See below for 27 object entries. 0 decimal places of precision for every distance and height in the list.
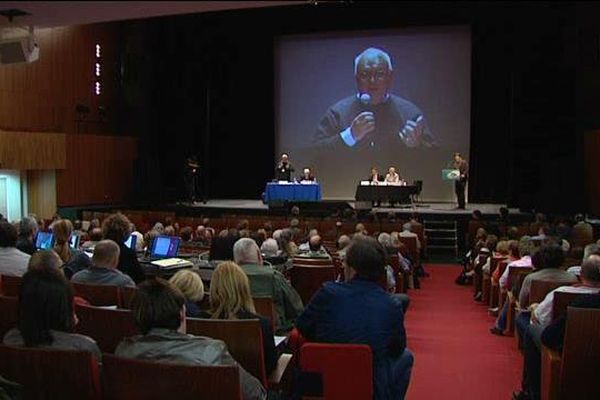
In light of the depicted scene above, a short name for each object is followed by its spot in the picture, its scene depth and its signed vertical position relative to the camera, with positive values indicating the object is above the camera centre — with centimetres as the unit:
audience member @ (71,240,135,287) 469 -68
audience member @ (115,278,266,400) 275 -70
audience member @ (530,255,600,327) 439 -75
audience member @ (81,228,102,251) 730 -70
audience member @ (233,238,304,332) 479 -80
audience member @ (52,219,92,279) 629 -60
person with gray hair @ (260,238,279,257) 683 -75
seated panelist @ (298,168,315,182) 1691 +6
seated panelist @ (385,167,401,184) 1645 +5
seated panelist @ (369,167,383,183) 1644 +2
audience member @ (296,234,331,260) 754 -88
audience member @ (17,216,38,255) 646 -59
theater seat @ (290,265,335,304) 659 -102
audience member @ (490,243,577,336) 533 -77
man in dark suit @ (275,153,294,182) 1686 +20
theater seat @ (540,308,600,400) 362 -106
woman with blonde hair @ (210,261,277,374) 359 -67
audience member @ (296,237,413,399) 353 -78
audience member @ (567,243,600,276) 573 -66
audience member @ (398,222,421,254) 1102 -95
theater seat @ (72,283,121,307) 442 -81
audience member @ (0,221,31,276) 535 -65
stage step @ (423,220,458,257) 1438 -132
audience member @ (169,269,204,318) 376 -65
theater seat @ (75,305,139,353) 367 -86
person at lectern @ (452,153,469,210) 1549 -3
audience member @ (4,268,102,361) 290 -62
